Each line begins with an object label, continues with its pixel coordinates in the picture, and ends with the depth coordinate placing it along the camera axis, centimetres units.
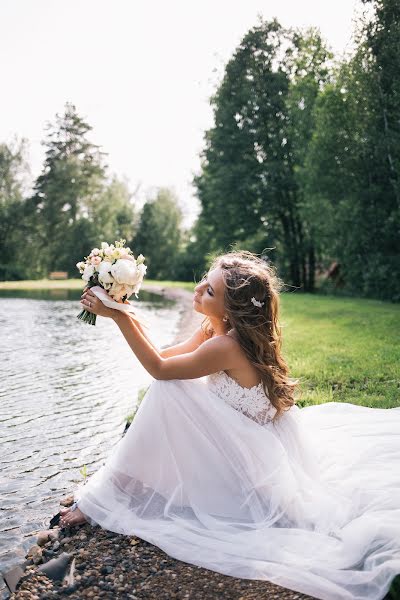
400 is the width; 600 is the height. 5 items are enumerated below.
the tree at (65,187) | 5612
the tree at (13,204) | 5472
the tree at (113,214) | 5769
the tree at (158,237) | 6009
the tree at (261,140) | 3145
